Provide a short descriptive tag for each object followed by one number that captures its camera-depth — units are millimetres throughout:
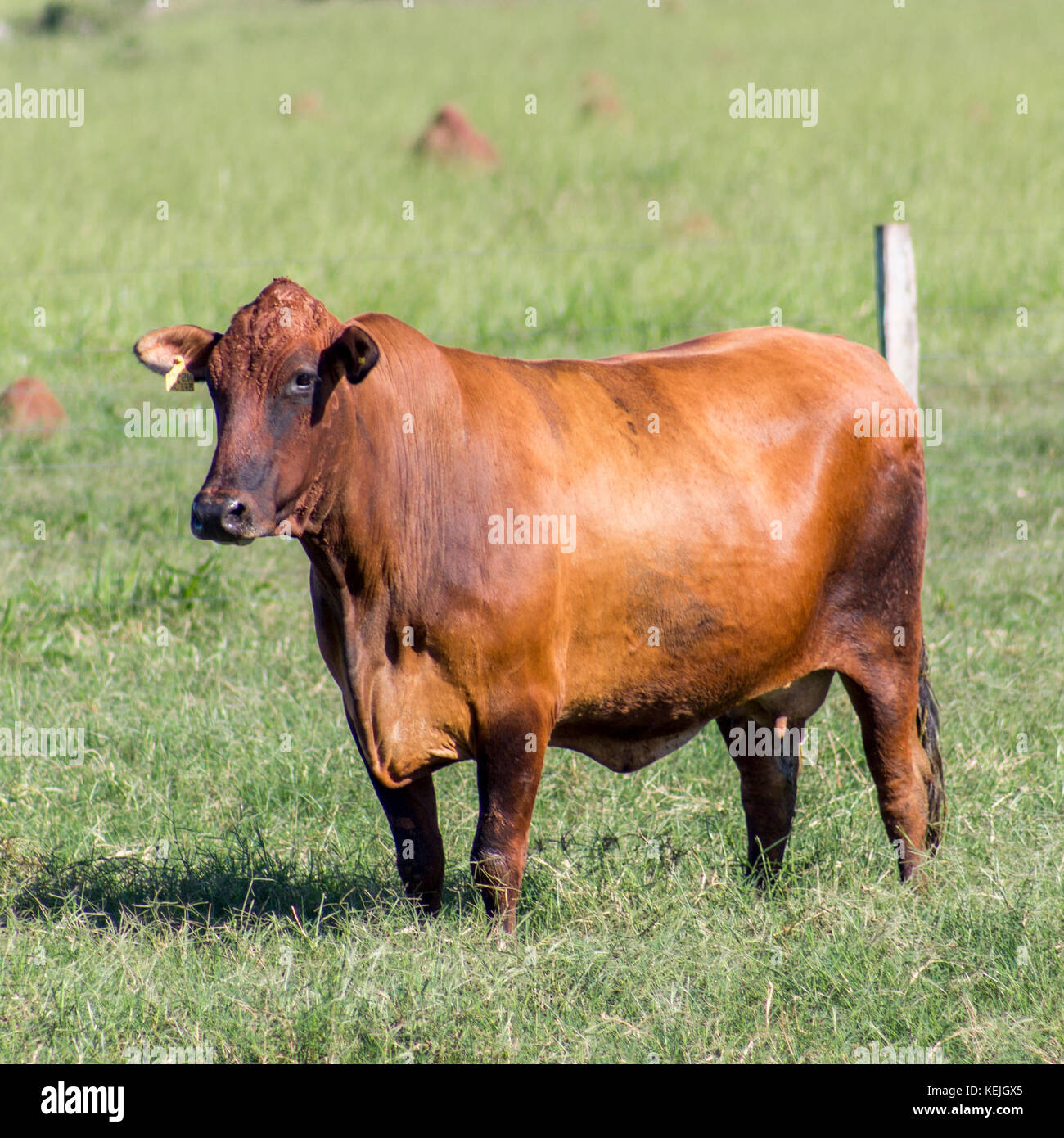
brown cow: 6957
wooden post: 13039
